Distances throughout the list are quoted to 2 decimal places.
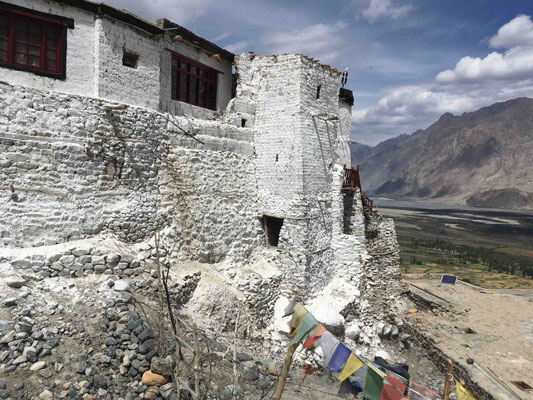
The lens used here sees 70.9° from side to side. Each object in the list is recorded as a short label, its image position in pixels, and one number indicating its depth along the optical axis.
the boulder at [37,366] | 8.66
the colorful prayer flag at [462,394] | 9.18
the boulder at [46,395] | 8.10
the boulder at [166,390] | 8.98
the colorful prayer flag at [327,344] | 8.28
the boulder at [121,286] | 11.58
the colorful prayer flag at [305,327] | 8.09
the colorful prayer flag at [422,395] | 9.35
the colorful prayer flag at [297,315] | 8.48
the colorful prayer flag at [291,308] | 8.74
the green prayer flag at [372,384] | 8.13
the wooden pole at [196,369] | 8.02
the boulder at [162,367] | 9.34
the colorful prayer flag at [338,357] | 8.32
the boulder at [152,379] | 9.16
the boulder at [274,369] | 13.14
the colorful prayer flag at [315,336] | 8.30
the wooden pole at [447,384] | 9.36
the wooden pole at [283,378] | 7.70
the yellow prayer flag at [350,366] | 8.09
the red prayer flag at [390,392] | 8.15
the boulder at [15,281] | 10.26
